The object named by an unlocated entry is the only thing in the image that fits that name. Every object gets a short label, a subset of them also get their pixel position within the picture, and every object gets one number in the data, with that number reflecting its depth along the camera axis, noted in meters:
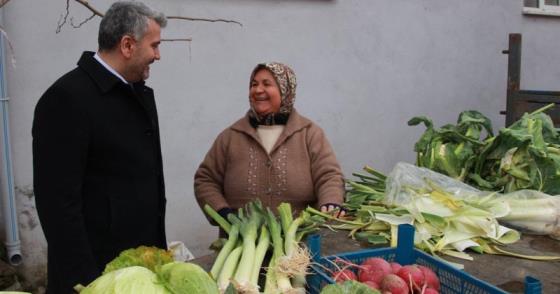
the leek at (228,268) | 1.87
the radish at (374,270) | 1.78
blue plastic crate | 1.72
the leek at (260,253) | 1.96
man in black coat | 2.13
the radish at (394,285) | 1.68
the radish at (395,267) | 1.82
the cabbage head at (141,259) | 1.58
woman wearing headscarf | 3.09
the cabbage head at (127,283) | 1.38
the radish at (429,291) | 1.71
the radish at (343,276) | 1.78
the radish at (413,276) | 1.75
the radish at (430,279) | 1.79
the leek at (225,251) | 2.01
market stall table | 2.13
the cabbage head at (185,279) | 1.41
